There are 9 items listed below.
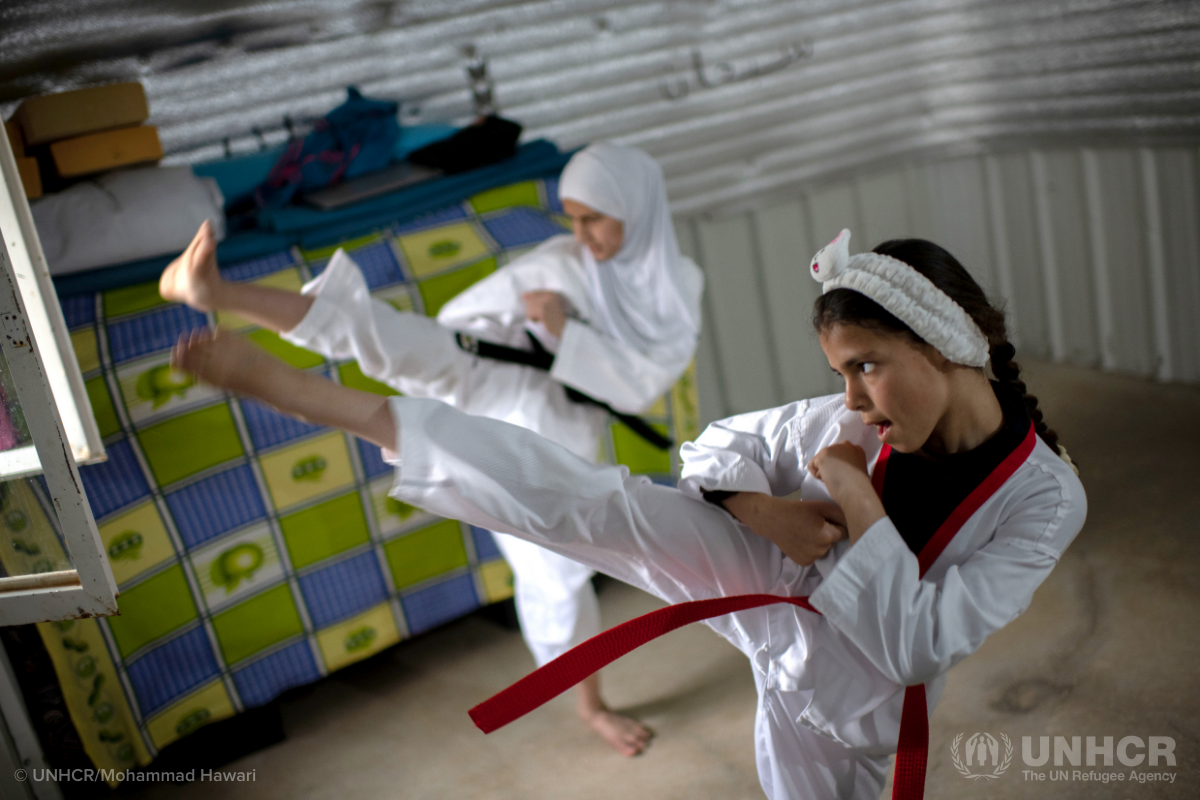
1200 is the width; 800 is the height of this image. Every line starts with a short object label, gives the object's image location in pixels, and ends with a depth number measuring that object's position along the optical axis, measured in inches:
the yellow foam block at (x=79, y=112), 94.3
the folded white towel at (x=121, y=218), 92.0
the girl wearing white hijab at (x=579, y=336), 89.4
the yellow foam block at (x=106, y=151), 95.9
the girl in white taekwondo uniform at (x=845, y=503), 48.4
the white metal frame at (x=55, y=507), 61.8
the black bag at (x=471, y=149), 113.2
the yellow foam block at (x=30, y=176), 93.4
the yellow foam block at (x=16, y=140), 94.3
